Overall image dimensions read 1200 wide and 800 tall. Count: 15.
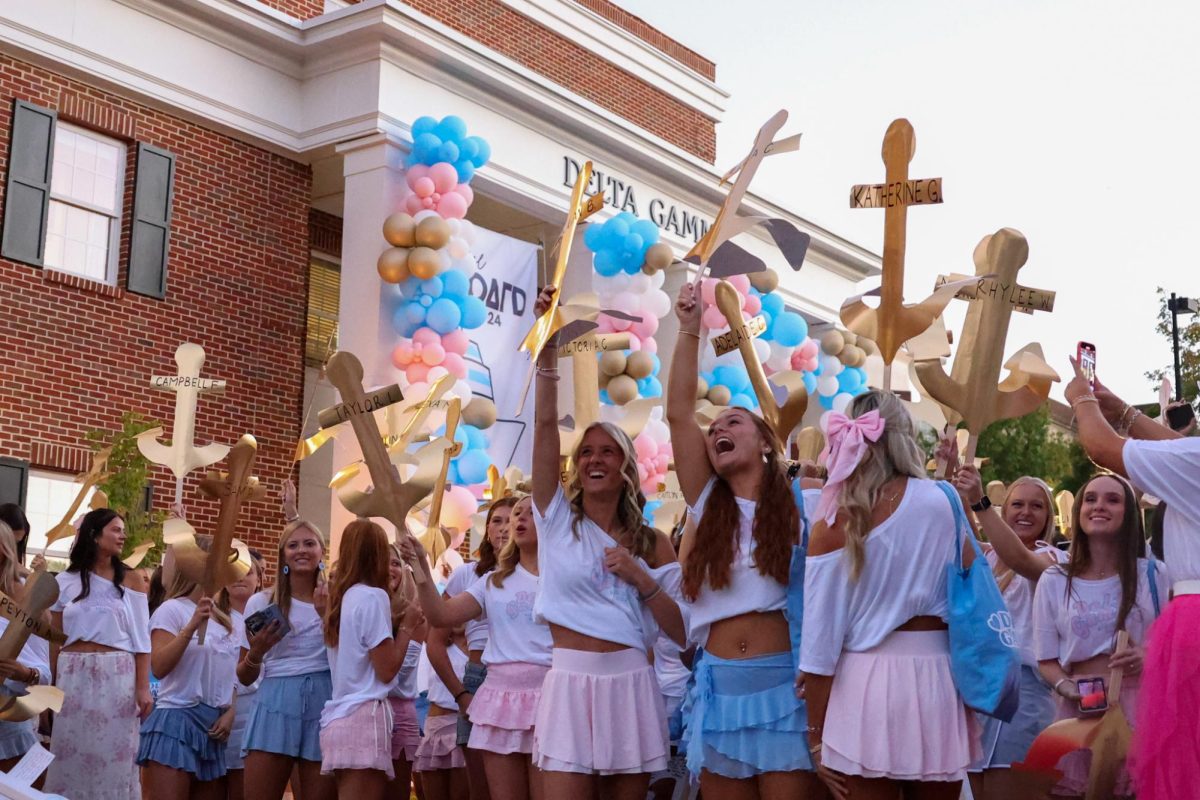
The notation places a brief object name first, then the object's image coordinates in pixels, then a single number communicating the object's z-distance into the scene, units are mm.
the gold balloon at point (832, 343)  17219
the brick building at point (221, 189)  12602
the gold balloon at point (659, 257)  14148
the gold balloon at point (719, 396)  14648
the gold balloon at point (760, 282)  13626
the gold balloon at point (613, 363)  13828
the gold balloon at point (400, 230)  13203
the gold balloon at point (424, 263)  13094
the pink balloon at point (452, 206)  13484
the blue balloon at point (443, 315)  13117
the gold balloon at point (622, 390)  13789
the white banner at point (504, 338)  14445
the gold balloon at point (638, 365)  13969
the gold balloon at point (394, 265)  13172
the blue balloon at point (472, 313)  13320
